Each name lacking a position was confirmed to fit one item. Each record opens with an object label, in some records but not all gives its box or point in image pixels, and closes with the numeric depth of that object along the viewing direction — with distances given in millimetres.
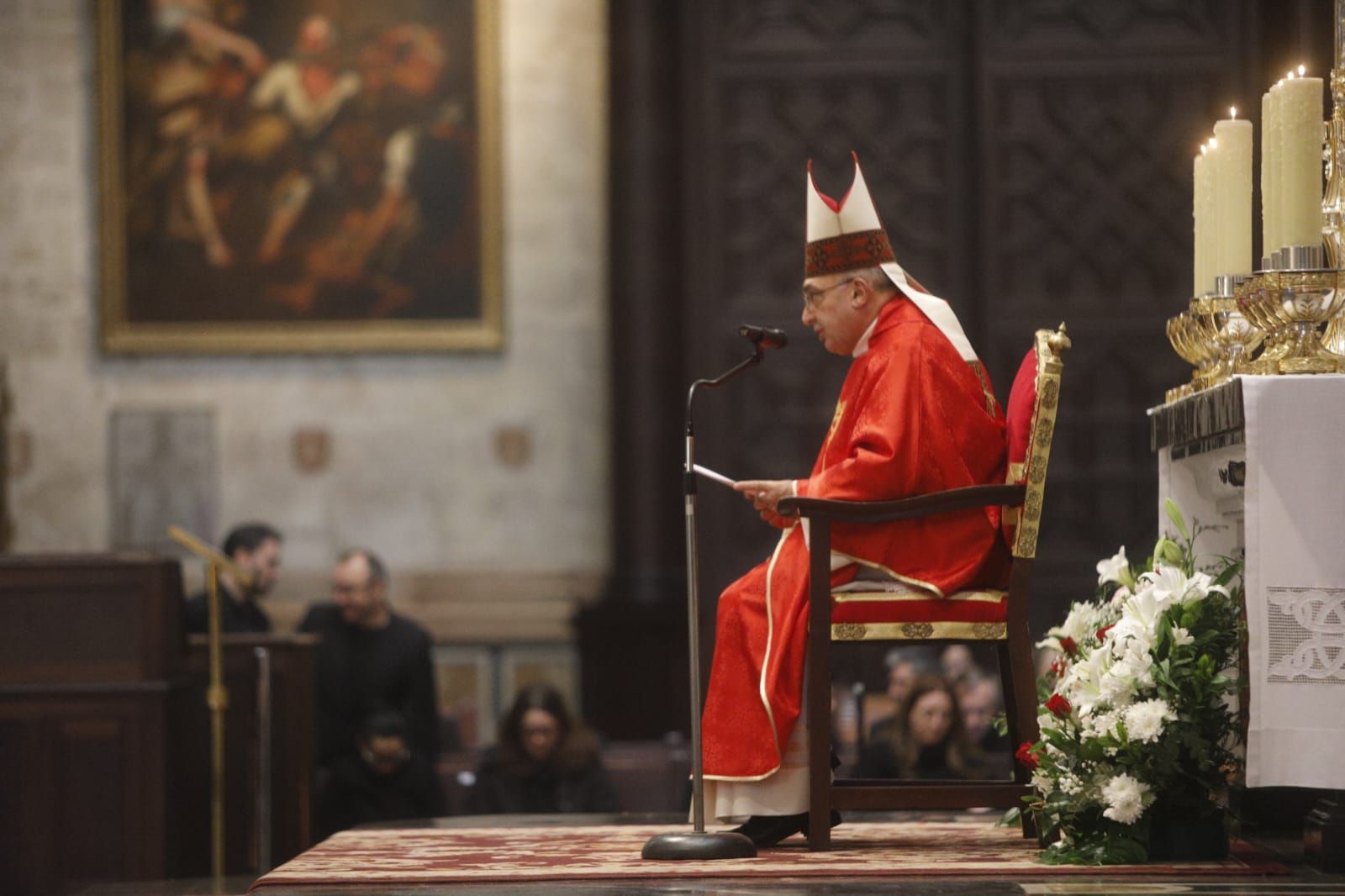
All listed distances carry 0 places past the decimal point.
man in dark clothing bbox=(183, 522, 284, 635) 16094
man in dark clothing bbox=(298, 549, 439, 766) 16266
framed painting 21453
